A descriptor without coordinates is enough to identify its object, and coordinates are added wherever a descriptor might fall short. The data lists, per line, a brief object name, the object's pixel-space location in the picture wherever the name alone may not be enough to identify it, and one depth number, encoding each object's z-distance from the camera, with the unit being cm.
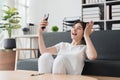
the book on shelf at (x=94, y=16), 366
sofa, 235
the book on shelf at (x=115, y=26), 351
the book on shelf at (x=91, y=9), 366
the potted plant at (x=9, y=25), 370
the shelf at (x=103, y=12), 354
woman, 187
